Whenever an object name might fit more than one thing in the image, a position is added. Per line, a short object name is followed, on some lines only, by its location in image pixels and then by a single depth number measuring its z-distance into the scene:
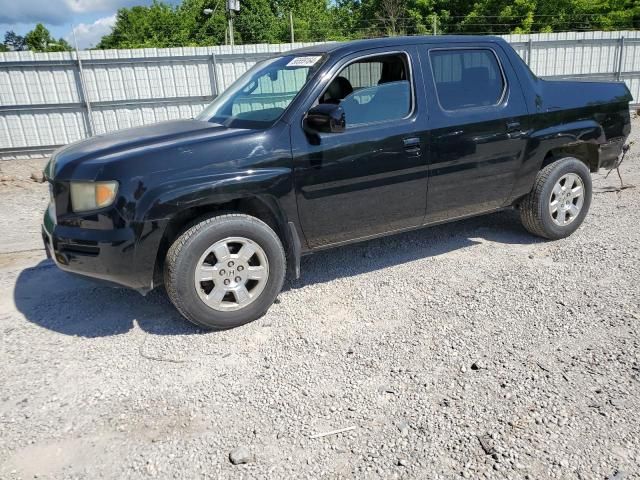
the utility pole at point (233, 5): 21.21
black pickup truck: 3.39
